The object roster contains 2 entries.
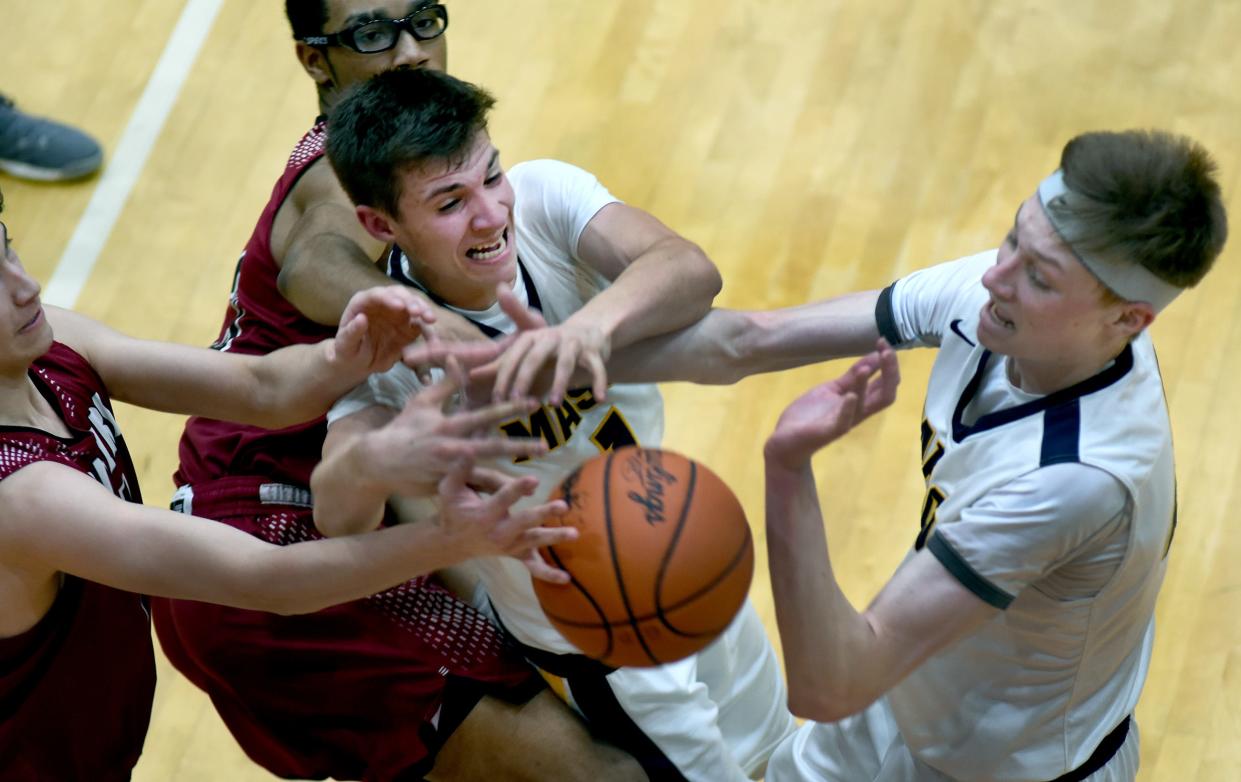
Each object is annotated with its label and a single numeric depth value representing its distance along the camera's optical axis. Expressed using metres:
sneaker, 12.62
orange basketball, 5.62
